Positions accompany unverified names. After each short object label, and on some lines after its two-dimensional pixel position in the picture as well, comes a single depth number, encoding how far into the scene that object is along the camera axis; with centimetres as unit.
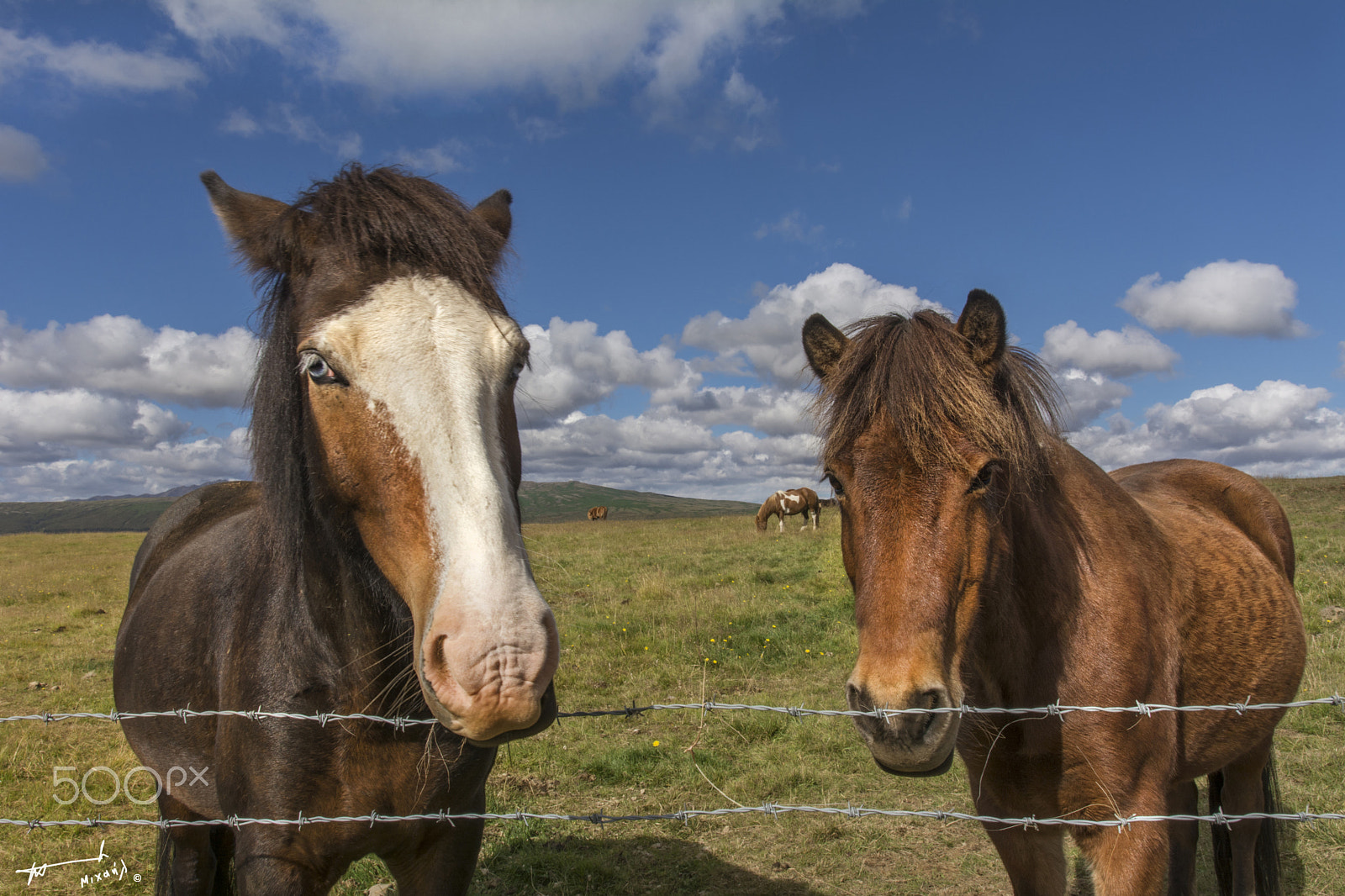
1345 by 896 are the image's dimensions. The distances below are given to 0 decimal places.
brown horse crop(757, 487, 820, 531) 2798
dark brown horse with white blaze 145
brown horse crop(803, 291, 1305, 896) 203
